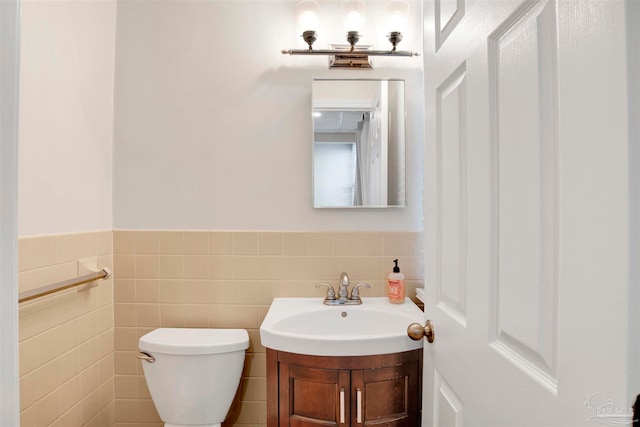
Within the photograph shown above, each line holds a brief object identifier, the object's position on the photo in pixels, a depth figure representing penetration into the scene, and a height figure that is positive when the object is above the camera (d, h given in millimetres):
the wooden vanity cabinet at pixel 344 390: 1221 -610
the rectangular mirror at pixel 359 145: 1702 +309
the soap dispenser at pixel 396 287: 1601 -336
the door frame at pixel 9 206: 364 +7
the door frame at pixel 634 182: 342 +27
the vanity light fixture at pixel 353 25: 1607 +828
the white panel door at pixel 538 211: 362 -1
